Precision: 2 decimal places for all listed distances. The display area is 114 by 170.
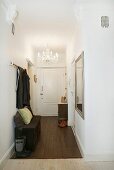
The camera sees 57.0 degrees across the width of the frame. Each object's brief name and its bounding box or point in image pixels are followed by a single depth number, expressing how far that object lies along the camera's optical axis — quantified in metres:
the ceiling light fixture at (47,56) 3.13
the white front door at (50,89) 4.34
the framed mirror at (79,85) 1.92
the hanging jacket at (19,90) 2.23
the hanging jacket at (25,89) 2.51
